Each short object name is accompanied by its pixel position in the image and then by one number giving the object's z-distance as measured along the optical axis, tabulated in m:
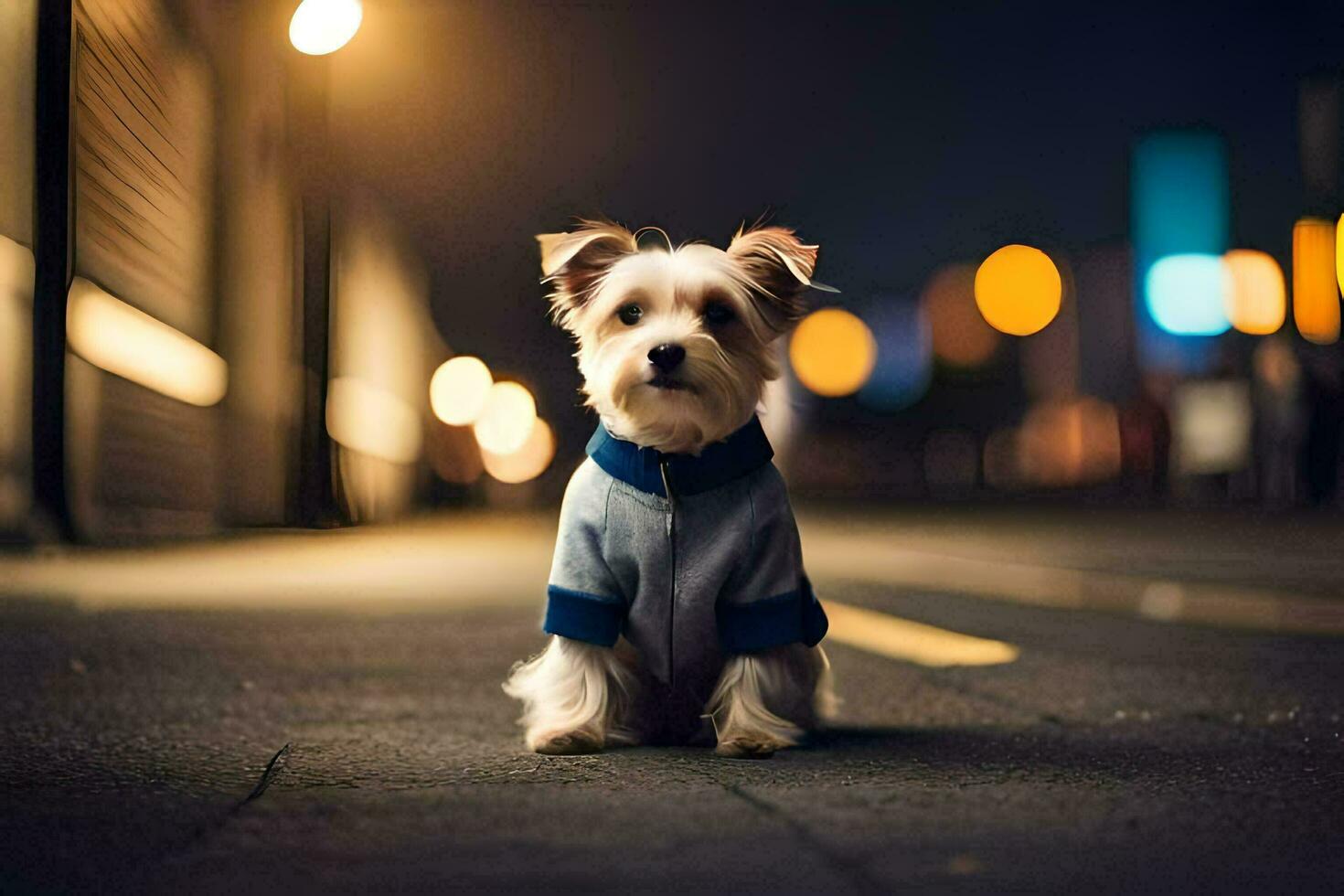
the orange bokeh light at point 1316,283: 35.12
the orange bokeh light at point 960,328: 82.25
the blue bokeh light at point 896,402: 89.94
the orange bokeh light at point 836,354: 64.62
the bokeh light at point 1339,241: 35.28
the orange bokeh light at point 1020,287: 44.06
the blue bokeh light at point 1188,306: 60.09
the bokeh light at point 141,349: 11.45
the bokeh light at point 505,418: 69.09
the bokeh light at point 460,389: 54.50
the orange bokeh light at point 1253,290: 49.84
